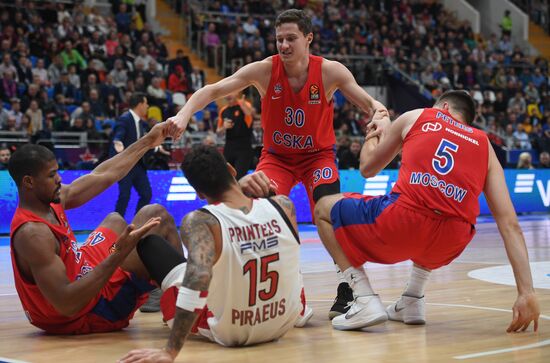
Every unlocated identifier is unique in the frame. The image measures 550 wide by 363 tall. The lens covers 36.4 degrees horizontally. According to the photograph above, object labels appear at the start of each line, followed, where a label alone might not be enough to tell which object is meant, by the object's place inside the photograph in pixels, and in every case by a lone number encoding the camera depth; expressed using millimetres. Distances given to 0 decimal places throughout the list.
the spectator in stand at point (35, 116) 15258
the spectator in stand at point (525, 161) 17688
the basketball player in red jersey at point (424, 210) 4918
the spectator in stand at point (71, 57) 17688
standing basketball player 6090
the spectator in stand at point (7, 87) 16156
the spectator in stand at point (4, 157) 12980
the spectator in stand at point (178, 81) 18922
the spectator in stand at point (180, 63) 19297
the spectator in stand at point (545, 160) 19188
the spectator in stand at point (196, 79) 19370
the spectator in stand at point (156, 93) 17547
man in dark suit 11539
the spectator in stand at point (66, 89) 16609
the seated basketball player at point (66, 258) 4500
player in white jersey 3877
